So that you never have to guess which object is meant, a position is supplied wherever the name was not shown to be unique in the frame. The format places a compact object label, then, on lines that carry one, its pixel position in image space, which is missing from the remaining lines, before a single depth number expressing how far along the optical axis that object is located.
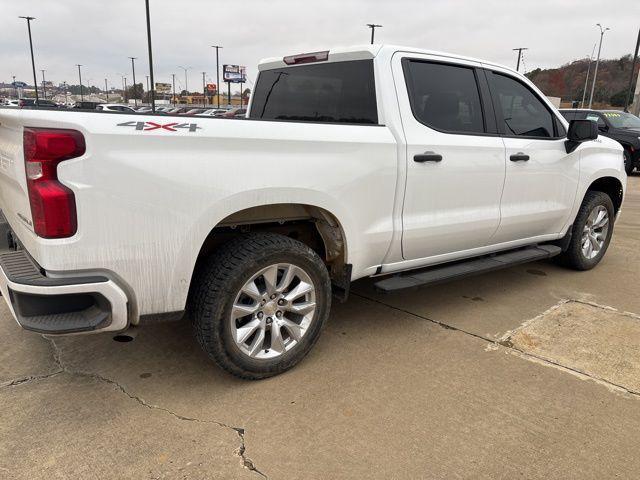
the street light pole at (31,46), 43.04
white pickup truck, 2.30
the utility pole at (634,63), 24.68
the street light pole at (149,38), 22.12
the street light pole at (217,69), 51.69
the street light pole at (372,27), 39.75
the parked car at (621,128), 13.42
